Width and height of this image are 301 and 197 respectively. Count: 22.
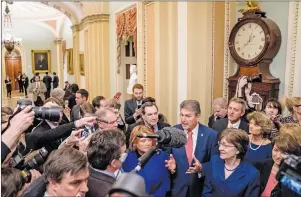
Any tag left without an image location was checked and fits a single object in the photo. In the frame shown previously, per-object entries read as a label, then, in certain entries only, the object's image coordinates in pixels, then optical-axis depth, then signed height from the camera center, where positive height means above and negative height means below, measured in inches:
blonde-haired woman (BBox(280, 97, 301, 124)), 141.9 -19.1
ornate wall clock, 181.3 +10.8
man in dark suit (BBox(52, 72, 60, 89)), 739.7 -30.4
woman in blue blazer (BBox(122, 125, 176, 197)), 104.7 -32.3
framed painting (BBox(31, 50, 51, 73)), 887.1 +19.6
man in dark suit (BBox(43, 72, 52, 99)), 692.1 -28.3
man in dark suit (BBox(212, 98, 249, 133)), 142.9 -20.7
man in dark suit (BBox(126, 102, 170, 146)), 137.8 -20.5
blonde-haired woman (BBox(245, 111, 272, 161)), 119.2 -26.0
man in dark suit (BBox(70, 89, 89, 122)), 226.2 -19.6
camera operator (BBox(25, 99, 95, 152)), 120.0 -24.8
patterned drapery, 331.9 +44.4
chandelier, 601.6 +50.8
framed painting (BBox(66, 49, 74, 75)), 714.2 +13.6
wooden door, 943.0 +1.4
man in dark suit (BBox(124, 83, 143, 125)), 209.3 -22.0
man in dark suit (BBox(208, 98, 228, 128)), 170.7 -21.5
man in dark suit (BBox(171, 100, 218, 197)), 114.5 -30.2
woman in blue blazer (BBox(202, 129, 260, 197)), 93.7 -31.4
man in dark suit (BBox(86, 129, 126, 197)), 77.2 -22.5
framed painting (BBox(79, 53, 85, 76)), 548.5 +6.6
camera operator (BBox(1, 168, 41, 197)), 68.7 -24.3
